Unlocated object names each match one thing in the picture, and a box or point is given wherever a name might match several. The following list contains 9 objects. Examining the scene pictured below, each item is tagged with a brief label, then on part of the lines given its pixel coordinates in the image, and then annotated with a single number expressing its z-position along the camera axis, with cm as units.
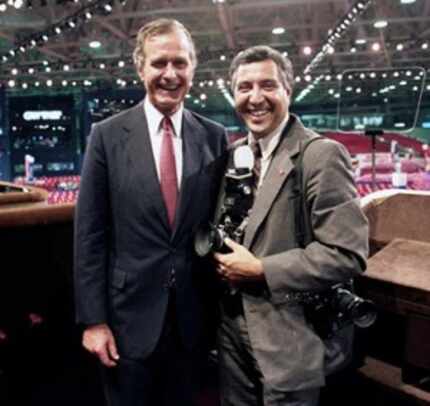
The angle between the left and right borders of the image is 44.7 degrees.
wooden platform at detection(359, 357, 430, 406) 175
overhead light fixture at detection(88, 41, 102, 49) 1506
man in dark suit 154
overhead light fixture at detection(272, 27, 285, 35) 1362
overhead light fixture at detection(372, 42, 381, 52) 1563
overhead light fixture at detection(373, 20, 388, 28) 1248
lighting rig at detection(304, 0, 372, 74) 1000
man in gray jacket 135
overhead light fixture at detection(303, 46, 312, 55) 1546
